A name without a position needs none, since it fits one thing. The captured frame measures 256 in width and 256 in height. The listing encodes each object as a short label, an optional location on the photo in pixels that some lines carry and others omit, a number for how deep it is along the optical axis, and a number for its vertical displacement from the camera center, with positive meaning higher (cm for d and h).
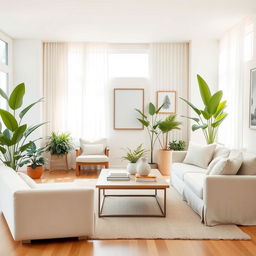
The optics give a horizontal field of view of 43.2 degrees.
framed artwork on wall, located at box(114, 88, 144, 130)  732 +24
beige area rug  338 -122
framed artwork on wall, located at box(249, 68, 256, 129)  495 +29
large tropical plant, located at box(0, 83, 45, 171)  458 -13
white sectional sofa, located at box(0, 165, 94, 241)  305 -91
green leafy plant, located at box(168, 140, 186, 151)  689 -58
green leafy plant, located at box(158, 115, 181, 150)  672 -13
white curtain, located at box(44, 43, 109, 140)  726 +65
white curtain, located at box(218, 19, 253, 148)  546 +80
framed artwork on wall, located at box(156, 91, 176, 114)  726 +38
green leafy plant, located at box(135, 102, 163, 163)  698 -9
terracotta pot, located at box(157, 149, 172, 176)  677 -92
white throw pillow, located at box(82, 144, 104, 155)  693 -68
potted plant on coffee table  457 -62
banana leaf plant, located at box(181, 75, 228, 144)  573 +19
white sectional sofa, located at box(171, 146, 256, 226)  370 -93
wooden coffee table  390 -82
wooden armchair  655 -86
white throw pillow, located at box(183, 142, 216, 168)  521 -60
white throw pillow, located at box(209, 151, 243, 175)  378 -56
